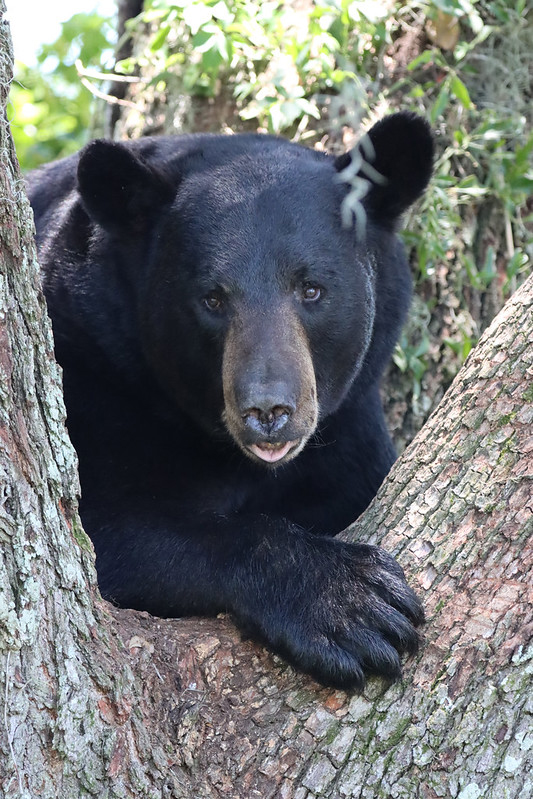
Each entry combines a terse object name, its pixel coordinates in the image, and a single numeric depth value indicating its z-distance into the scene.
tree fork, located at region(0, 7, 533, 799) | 4.73
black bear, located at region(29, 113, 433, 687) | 7.21
